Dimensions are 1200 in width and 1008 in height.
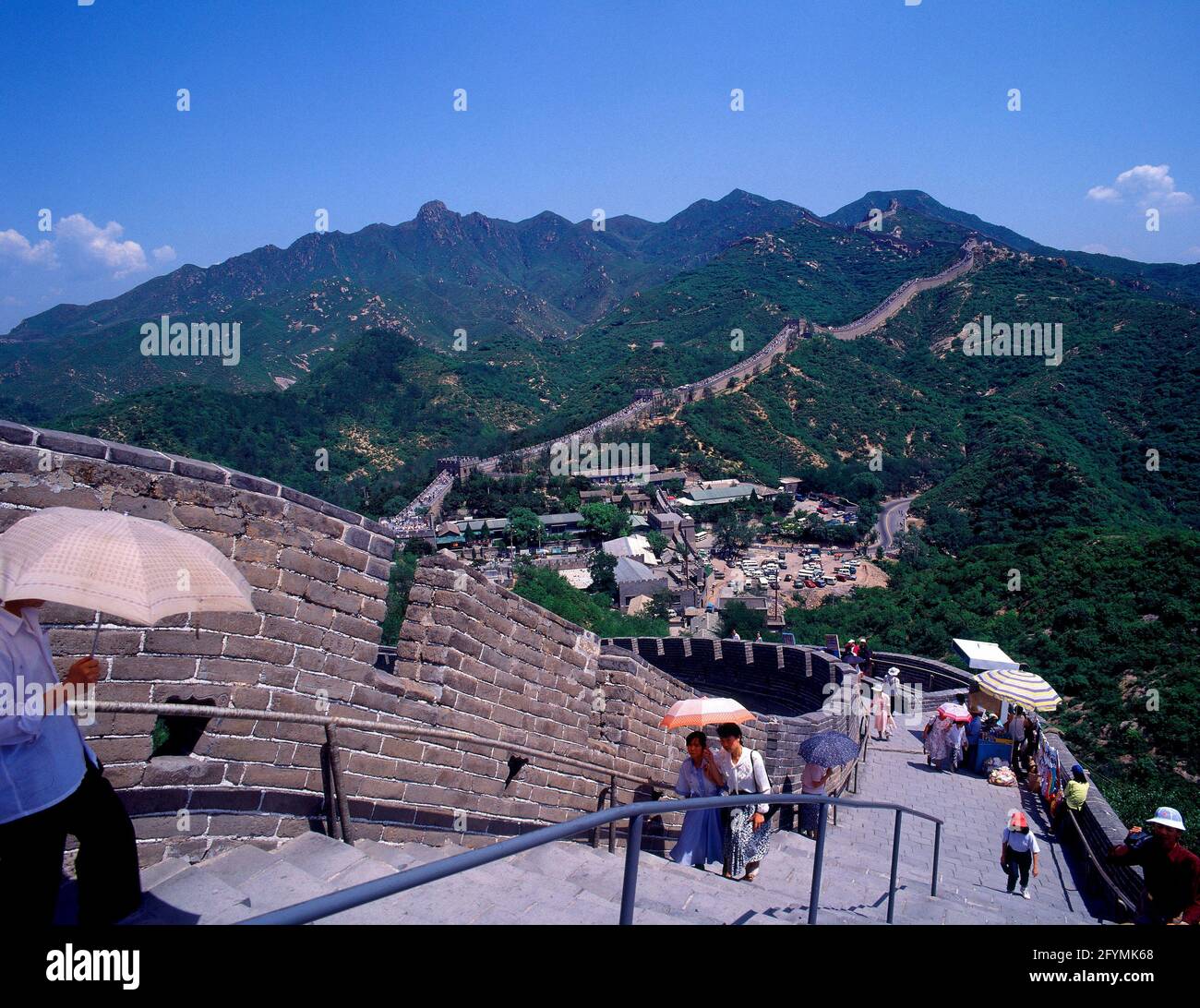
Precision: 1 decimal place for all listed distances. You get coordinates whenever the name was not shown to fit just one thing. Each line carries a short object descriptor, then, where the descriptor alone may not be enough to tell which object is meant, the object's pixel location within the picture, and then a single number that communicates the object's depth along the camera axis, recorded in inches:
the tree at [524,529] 2091.5
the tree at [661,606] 1492.9
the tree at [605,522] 2203.5
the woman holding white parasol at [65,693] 89.3
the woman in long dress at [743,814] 198.2
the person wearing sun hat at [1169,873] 168.7
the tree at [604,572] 1695.4
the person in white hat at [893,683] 545.6
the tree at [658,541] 2110.0
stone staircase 108.4
